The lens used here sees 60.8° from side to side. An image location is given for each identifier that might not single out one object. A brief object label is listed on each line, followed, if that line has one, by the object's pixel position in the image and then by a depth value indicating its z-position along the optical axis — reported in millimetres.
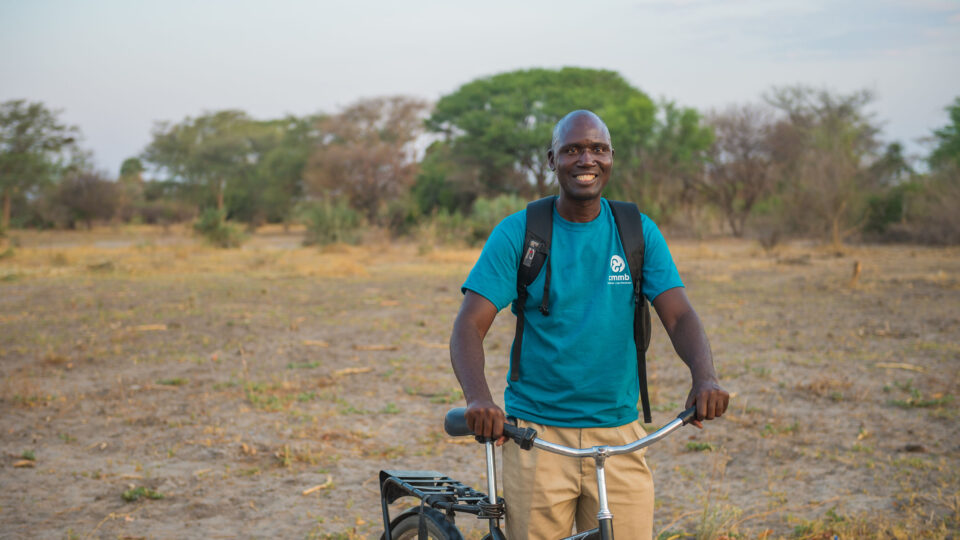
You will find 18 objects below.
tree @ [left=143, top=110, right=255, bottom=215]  48156
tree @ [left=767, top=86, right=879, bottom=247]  22375
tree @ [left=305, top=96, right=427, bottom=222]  34375
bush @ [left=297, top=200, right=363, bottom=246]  25016
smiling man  2291
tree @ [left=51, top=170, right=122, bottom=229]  40688
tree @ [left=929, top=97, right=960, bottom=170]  31125
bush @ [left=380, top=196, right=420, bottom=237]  31781
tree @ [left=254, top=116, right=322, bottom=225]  45000
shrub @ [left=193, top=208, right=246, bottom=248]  24250
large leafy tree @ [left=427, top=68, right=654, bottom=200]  34125
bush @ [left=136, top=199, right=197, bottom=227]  47406
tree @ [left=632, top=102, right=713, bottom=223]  34531
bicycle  1967
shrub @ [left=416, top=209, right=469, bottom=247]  24328
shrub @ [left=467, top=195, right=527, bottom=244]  24719
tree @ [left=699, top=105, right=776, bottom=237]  36906
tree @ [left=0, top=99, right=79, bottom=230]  36781
